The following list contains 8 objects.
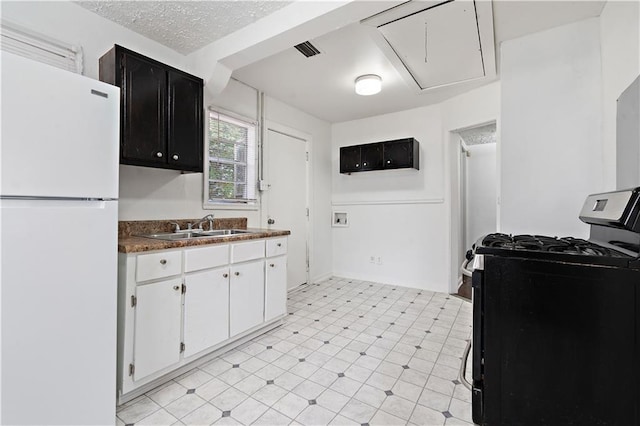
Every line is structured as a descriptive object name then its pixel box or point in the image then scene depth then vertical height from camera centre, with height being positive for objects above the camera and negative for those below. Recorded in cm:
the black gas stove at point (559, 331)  96 -43
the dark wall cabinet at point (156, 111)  194 +79
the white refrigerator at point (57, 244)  115 -14
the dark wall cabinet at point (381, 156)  390 +87
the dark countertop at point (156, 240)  173 -17
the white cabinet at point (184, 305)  170 -65
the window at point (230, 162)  295 +59
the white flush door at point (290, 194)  368 +29
